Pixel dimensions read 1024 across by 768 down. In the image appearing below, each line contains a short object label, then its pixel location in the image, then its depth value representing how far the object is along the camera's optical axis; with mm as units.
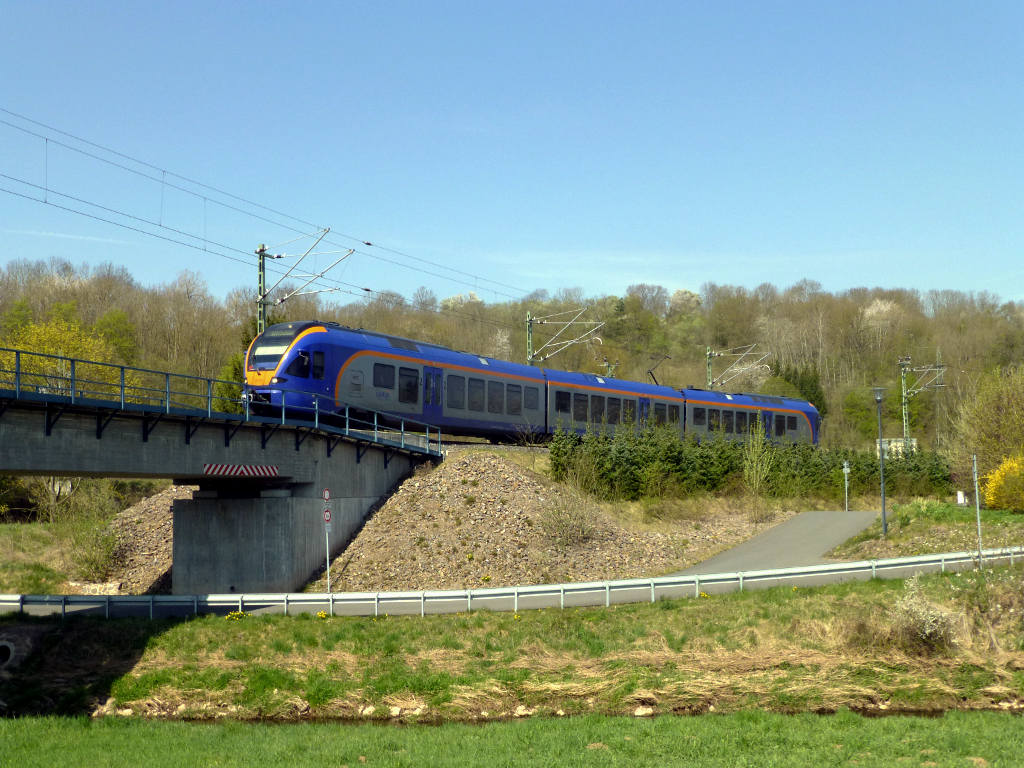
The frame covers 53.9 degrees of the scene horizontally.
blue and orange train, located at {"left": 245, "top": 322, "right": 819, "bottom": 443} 33062
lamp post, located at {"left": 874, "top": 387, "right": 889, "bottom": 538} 35400
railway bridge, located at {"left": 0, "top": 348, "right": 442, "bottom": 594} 23641
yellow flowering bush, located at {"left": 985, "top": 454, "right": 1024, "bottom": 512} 41781
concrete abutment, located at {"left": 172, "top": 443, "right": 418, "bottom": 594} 30391
